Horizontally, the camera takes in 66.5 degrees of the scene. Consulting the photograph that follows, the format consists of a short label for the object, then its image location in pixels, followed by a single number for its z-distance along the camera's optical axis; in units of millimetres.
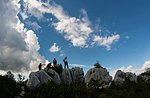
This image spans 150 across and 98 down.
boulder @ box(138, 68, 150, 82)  26186
